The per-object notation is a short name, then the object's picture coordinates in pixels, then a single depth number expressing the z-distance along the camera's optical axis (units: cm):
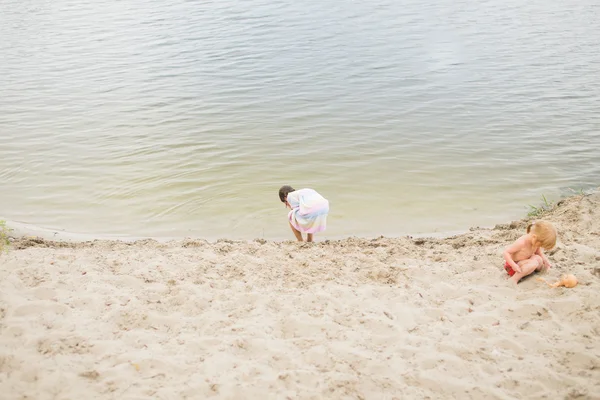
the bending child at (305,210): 688
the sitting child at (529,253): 528
